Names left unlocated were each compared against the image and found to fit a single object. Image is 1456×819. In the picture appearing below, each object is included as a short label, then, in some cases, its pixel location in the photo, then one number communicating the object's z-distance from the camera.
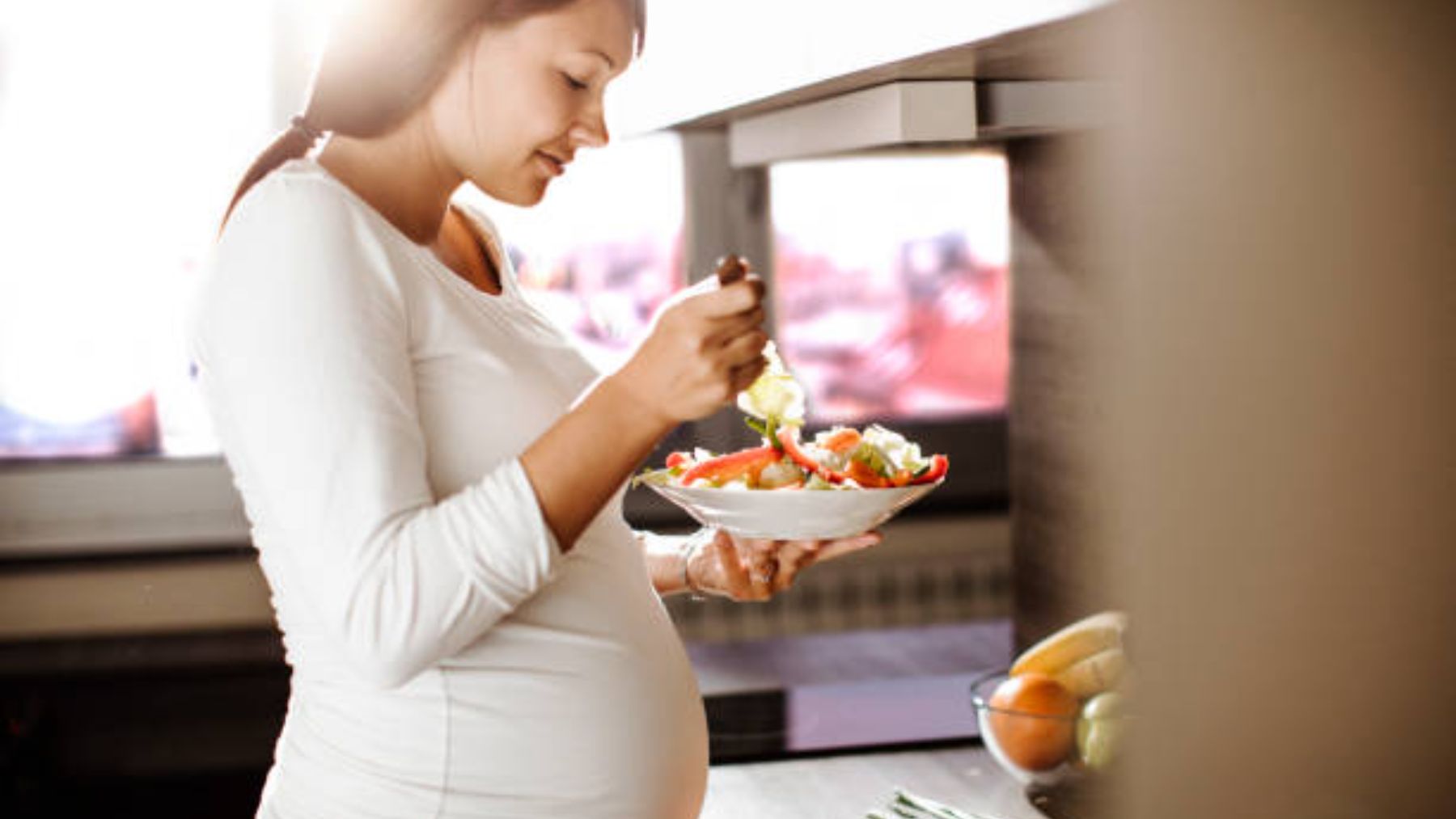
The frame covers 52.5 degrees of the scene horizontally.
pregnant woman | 0.90
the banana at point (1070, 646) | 1.43
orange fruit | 1.39
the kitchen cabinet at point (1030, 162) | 1.11
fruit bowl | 1.36
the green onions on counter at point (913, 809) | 1.34
